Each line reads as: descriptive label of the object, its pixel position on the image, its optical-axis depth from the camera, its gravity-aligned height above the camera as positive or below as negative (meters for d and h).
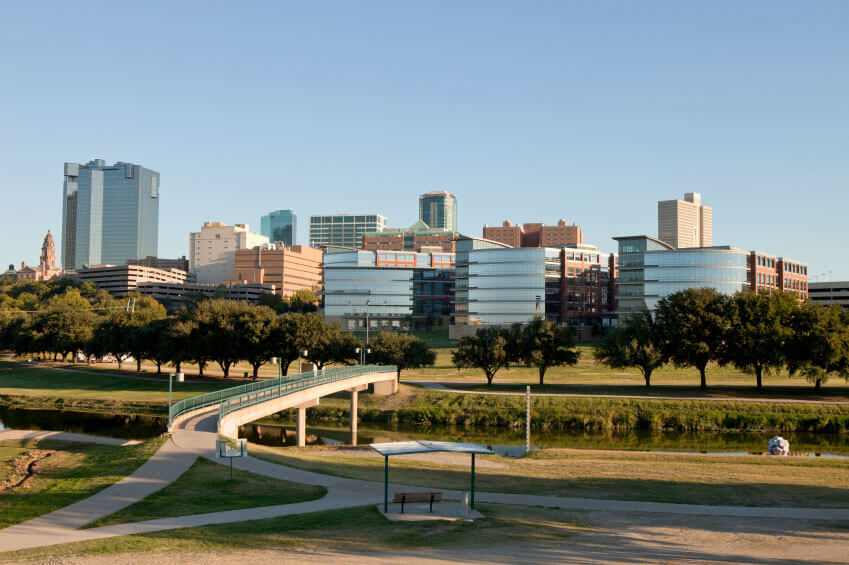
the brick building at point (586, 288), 172.38 +10.35
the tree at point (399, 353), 85.88 -3.07
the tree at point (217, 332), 85.06 -0.99
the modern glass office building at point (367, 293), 193.25 +8.94
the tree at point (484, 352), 83.94 -2.74
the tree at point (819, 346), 69.62 -1.17
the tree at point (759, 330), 72.00 +0.30
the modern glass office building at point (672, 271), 145.38 +12.47
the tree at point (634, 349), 78.12 -1.91
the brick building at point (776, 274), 159.75 +14.18
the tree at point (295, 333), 84.00 -0.96
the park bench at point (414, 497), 23.18 -5.46
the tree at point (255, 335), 83.94 -1.23
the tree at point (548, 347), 83.56 -1.98
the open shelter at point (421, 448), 23.50 -3.98
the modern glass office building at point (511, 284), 168.12 +10.45
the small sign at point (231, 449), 28.38 -5.10
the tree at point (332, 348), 85.44 -2.64
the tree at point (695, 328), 74.94 +0.45
